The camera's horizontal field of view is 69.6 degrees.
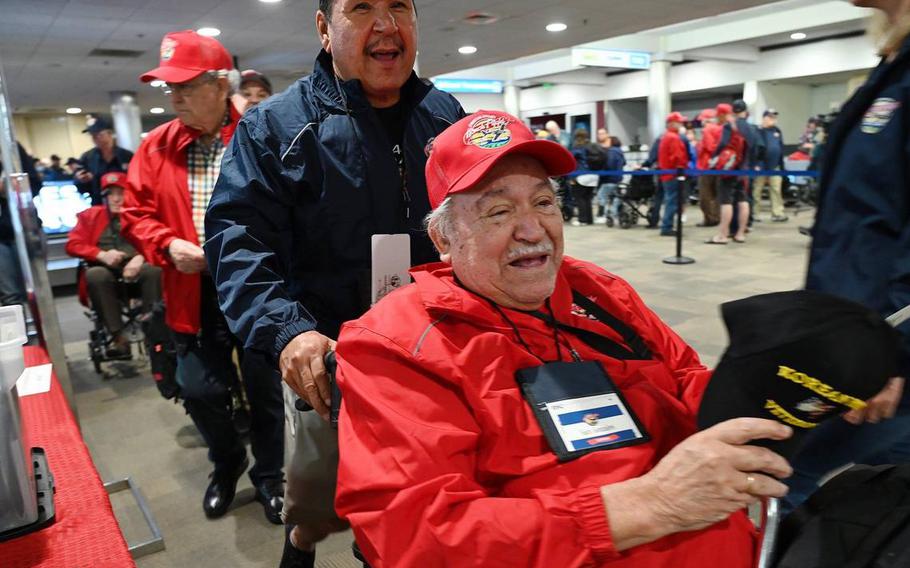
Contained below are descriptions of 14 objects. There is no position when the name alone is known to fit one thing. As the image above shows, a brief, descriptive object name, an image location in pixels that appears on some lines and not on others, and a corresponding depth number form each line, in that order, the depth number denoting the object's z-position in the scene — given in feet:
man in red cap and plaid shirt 8.17
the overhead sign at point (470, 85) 65.87
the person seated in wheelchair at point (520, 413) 3.31
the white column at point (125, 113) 49.60
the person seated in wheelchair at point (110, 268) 14.96
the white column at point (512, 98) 73.24
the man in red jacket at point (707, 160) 30.33
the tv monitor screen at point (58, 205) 25.93
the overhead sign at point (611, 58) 48.96
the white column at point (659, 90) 58.03
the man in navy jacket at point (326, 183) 5.22
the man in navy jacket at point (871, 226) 4.36
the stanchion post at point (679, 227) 23.12
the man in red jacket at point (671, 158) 31.53
